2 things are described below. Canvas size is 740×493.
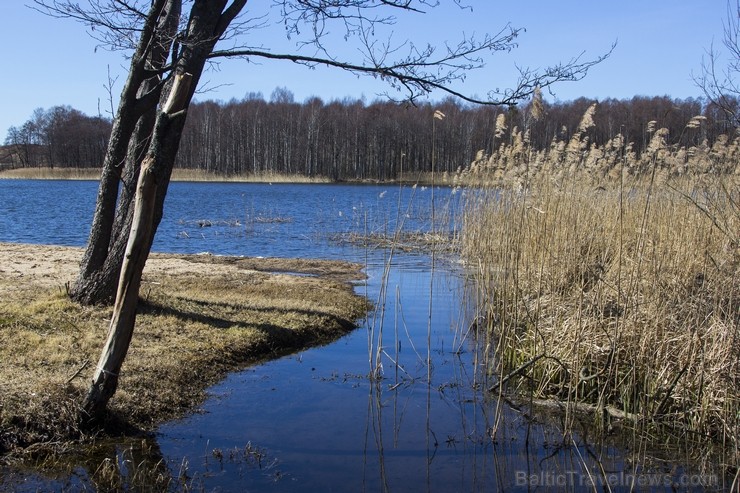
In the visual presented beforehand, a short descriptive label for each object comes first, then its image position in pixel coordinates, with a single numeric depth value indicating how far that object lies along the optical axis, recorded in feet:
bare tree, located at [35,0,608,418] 21.29
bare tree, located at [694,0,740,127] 18.03
